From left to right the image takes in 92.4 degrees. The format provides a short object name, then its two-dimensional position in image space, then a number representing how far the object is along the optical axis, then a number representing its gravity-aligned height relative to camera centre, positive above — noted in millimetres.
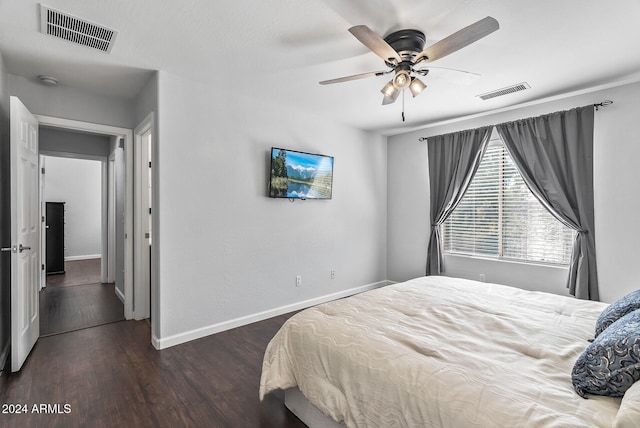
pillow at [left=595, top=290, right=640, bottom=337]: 1561 -521
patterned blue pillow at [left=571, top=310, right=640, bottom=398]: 1076 -560
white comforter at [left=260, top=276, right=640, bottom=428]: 1094 -679
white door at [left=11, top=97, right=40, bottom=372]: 2338 -178
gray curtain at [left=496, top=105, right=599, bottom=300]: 3205 +416
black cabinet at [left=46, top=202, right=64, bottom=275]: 6070 -514
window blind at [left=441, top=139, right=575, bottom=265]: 3572 -142
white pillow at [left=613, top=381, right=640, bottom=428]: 907 -609
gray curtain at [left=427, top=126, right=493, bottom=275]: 4094 +574
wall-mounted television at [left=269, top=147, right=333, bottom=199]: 3682 +469
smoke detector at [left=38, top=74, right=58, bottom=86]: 2897 +1266
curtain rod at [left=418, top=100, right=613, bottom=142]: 3121 +1099
